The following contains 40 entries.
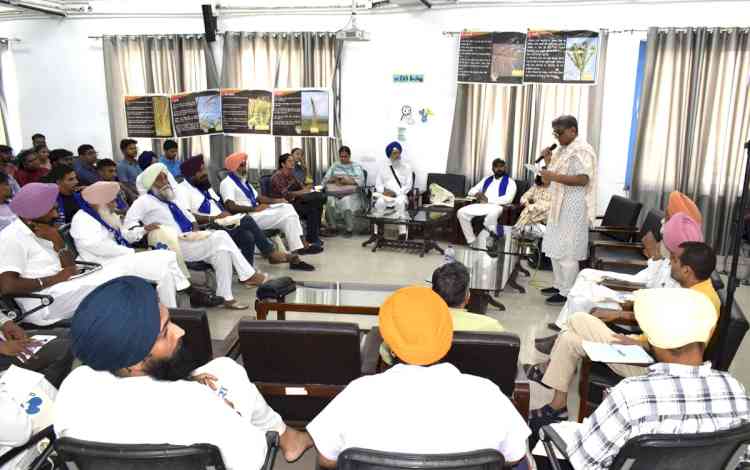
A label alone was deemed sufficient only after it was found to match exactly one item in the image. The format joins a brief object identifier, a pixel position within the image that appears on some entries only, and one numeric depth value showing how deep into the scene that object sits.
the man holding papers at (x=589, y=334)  2.90
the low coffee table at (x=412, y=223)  6.53
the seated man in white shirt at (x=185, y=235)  4.94
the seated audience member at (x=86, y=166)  6.50
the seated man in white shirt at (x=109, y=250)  4.22
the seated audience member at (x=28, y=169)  6.37
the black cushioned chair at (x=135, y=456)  1.43
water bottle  5.15
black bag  3.91
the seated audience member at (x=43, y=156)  6.71
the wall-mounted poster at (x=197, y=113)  7.99
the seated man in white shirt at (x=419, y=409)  1.53
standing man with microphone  4.64
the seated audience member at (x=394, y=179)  7.48
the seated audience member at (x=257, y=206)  6.18
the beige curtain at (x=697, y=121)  6.43
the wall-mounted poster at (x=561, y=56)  6.75
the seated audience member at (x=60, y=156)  6.81
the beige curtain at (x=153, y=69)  8.36
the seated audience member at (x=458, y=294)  2.60
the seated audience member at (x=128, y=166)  7.00
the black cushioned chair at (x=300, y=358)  2.39
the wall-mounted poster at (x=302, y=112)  7.74
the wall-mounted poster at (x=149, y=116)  8.07
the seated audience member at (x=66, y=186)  4.54
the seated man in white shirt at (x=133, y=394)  1.48
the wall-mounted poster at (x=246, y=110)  7.96
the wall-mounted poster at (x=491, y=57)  7.05
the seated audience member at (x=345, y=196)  7.59
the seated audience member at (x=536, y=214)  6.12
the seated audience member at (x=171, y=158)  7.17
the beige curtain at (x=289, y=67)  7.94
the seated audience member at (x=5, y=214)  4.50
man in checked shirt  1.72
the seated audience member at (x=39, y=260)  3.46
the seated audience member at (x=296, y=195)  6.91
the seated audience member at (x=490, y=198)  6.80
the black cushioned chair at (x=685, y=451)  1.58
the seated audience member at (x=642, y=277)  3.36
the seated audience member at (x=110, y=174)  5.83
